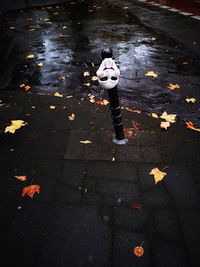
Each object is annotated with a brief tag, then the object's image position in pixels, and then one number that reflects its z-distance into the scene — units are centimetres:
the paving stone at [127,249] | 194
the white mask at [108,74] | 250
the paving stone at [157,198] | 236
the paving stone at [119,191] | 242
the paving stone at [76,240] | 197
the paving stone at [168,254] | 194
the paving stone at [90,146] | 293
